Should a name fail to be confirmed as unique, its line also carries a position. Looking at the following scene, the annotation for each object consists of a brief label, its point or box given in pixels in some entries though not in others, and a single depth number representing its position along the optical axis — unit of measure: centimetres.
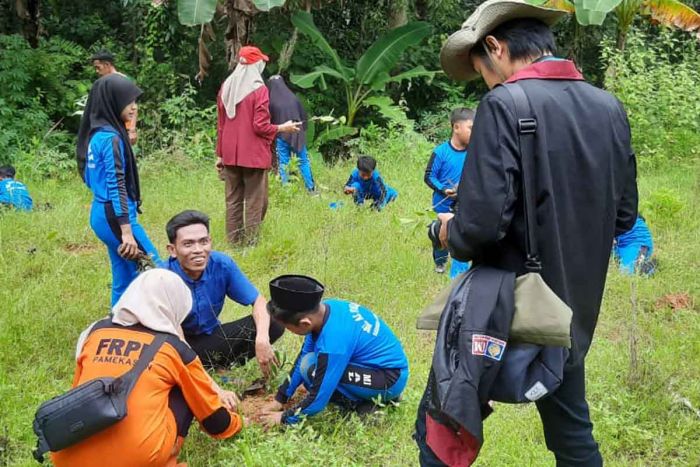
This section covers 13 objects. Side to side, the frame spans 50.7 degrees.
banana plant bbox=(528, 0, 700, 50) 1157
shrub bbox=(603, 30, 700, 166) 1020
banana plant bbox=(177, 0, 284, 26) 841
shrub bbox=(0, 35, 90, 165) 1102
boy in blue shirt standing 586
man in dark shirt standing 204
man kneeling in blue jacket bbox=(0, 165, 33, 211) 784
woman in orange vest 289
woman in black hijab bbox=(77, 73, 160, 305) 441
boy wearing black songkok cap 357
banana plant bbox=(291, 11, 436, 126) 1180
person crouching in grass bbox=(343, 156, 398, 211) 765
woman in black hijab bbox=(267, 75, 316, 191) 858
